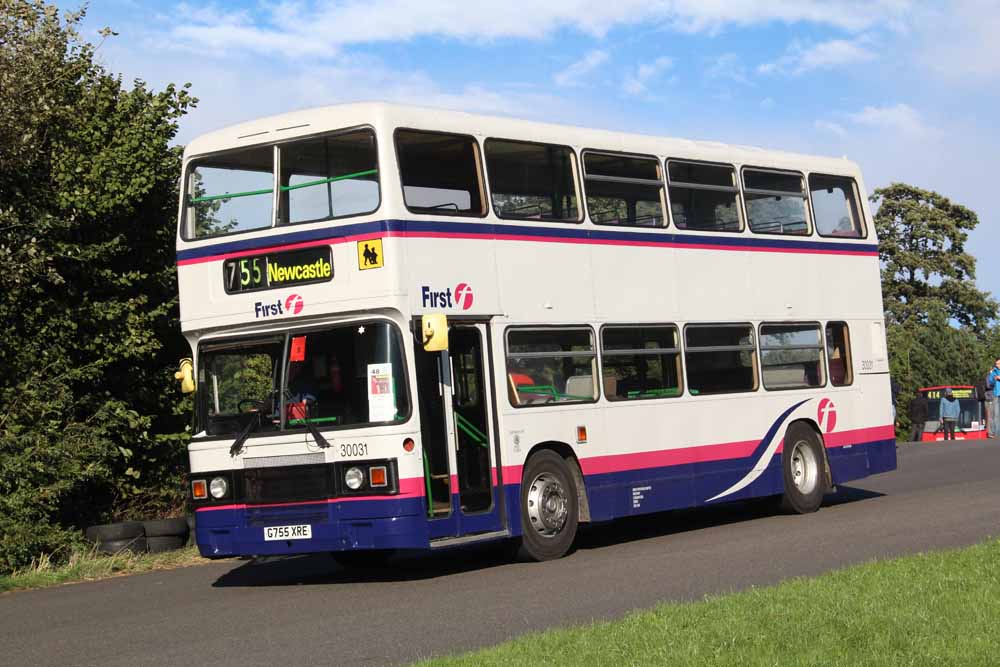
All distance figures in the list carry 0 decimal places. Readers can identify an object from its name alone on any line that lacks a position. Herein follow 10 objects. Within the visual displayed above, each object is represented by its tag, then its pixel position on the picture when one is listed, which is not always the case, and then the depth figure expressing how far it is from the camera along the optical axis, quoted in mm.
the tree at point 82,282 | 18438
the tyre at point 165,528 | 18672
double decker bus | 13875
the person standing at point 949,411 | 39031
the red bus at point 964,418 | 40125
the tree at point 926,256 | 75312
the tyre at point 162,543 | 18656
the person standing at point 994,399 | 36250
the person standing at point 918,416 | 40312
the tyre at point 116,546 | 18188
